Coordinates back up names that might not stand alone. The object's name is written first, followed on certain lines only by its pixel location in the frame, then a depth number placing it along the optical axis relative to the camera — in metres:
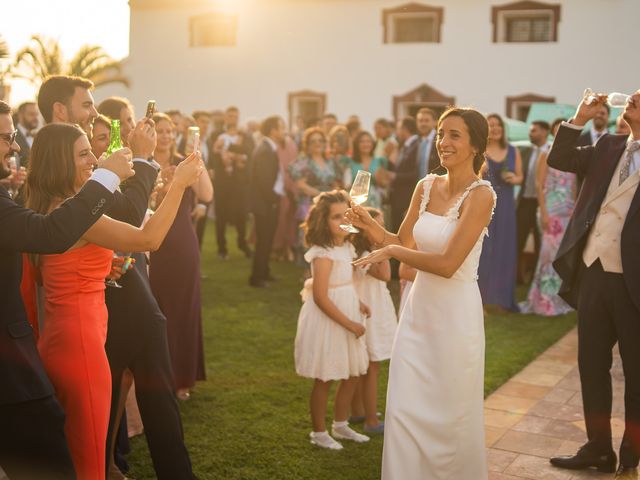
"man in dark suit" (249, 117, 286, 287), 10.37
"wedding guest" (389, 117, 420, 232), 10.28
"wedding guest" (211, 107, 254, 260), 12.43
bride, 3.66
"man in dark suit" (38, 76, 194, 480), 3.79
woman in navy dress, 8.76
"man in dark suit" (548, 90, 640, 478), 4.36
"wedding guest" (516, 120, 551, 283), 10.23
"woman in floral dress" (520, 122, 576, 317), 9.13
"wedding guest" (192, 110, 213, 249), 11.96
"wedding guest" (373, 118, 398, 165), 12.97
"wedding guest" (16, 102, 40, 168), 10.40
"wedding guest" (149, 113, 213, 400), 5.57
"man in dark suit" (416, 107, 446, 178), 9.88
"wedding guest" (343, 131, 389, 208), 10.62
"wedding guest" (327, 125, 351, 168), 10.90
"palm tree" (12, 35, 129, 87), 20.22
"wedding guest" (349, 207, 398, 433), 5.12
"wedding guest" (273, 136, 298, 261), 12.51
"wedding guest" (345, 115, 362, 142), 13.15
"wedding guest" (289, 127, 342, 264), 10.25
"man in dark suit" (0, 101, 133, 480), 2.72
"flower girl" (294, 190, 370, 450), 4.75
